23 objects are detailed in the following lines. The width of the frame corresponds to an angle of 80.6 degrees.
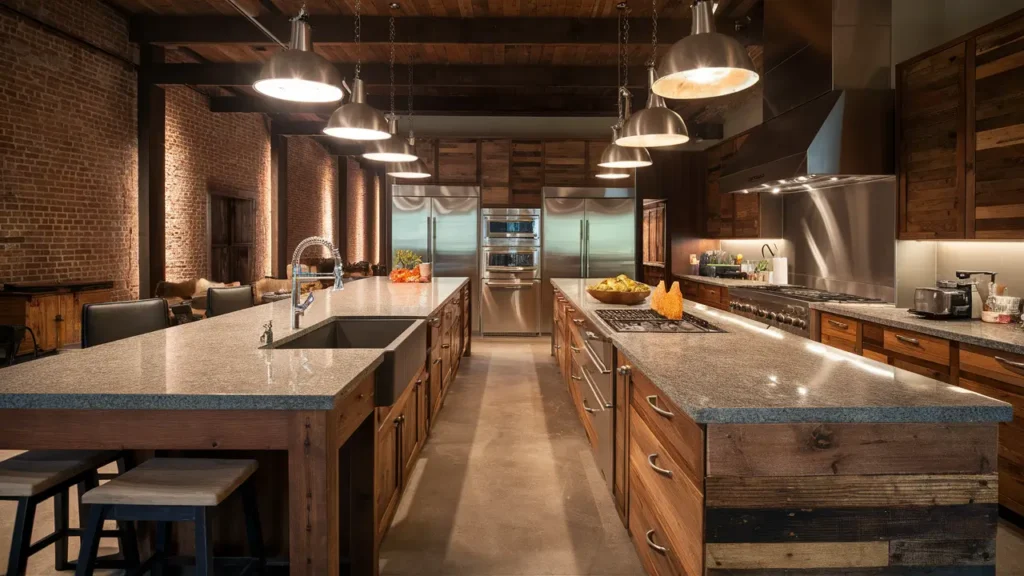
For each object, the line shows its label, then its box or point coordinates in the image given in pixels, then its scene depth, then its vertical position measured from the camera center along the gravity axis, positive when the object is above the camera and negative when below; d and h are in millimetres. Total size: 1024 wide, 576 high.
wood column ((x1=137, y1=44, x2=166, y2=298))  7297 +928
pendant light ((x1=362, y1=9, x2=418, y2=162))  4605 +850
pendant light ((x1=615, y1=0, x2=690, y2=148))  3219 +735
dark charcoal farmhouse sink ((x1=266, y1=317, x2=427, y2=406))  2328 -415
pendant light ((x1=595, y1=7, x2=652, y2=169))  4199 +731
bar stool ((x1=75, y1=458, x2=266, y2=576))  1699 -661
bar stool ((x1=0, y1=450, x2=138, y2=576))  1851 -695
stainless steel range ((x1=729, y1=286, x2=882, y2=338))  4887 -403
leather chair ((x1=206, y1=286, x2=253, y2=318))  4301 -284
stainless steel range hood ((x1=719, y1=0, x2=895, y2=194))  4422 +1196
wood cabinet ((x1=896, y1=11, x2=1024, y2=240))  3277 +746
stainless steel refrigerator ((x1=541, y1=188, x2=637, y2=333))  9117 +447
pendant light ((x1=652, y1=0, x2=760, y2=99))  2279 +794
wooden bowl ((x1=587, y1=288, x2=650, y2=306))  4176 -261
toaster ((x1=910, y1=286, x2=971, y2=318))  3648 -259
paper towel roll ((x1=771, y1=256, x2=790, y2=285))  6527 -108
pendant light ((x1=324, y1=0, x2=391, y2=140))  3541 +831
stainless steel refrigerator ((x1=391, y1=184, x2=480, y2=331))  9055 +523
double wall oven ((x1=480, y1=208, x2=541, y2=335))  9133 -142
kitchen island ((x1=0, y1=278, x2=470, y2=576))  1692 -445
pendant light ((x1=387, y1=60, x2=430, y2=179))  5838 +926
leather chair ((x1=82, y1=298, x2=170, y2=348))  2963 -307
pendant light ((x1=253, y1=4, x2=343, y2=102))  2758 +880
